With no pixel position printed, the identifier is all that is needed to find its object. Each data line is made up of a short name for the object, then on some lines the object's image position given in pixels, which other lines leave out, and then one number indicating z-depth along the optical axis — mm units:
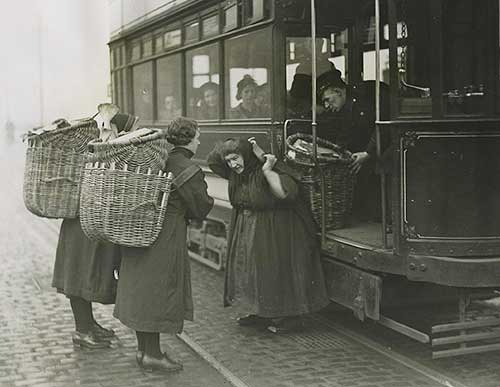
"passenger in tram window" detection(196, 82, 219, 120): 9169
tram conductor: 7496
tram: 5812
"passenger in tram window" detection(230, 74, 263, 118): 7997
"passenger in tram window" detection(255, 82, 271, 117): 7641
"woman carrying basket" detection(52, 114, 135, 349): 6750
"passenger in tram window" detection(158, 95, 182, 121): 10539
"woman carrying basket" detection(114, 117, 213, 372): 6020
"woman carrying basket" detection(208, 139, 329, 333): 6980
